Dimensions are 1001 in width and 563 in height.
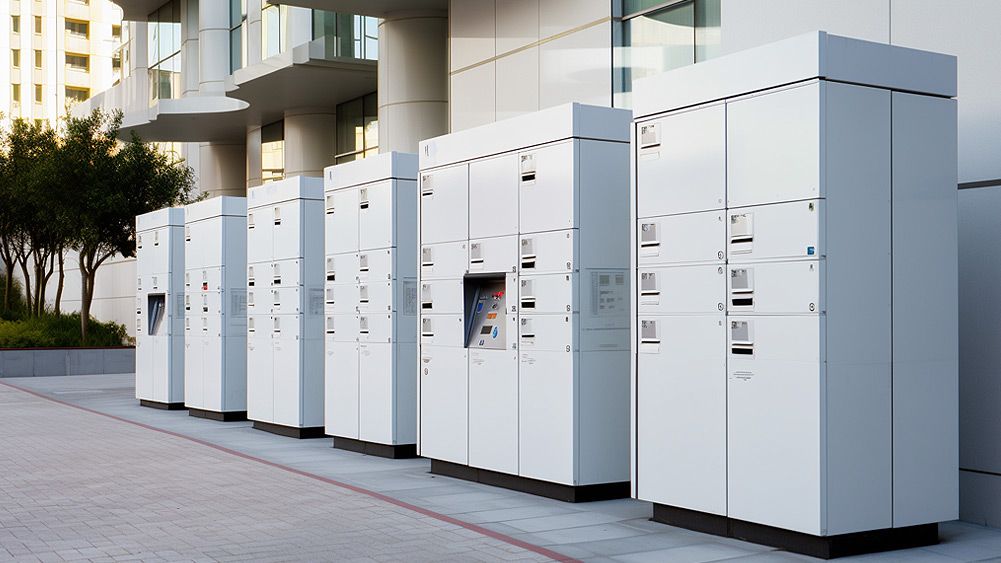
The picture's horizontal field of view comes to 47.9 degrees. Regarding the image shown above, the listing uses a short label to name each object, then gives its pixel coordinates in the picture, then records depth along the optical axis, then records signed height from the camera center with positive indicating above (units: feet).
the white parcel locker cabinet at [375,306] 42.27 -0.57
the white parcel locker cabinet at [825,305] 24.70 -0.31
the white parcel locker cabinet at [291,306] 49.11 -0.67
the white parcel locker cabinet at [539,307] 32.32 -0.47
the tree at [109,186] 96.73 +9.25
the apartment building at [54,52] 244.01 +52.91
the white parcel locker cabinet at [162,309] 64.64 -1.06
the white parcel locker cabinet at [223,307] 57.26 -0.79
